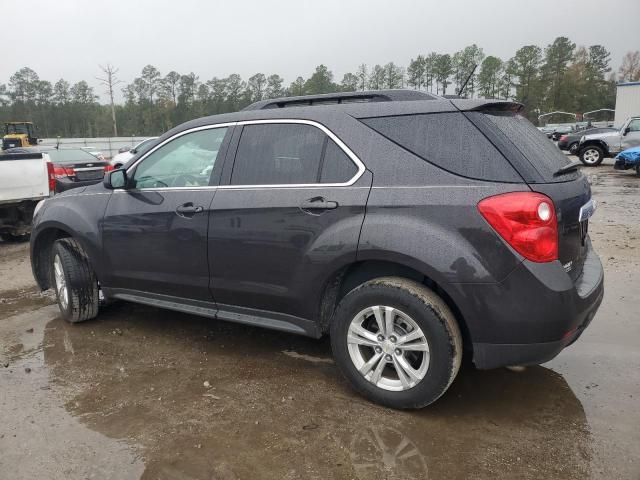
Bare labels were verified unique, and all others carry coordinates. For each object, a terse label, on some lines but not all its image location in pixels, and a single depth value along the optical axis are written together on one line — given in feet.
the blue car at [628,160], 51.08
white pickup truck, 24.49
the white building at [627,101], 121.60
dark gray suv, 8.66
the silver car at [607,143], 61.57
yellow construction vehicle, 109.98
